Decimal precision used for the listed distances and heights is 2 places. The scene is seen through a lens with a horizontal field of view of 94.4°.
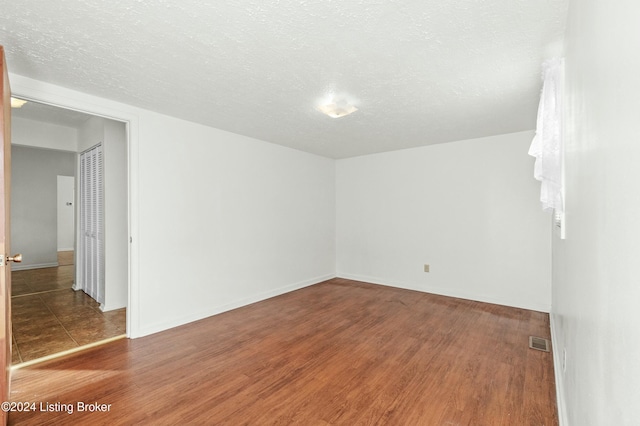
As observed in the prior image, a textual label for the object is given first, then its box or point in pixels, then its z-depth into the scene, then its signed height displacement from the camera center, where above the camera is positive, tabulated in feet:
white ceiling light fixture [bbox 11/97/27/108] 10.19 +3.89
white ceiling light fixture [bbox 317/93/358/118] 8.87 +3.29
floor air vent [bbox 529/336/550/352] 8.96 -4.11
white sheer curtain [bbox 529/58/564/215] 5.79 +1.41
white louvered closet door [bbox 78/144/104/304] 12.79 -0.56
